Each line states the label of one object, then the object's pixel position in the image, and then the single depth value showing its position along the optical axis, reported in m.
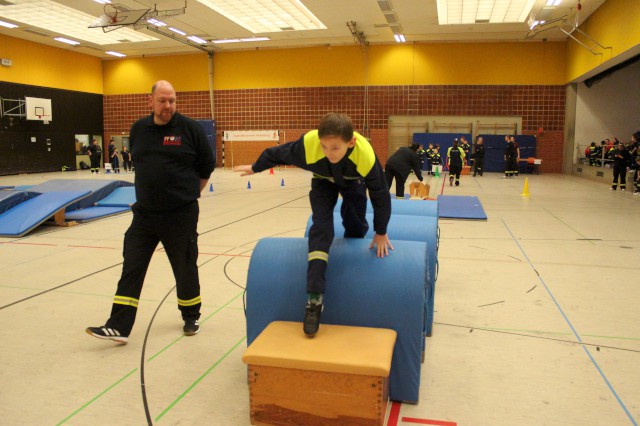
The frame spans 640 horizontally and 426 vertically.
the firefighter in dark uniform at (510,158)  20.17
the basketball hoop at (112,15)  15.72
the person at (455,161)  16.25
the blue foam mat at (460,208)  9.65
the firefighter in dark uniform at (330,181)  2.73
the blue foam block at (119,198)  10.69
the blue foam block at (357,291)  2.78
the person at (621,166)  14.68
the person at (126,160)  24.38
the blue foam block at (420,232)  3.80
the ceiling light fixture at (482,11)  17.81
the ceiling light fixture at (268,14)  18.36
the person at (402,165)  9.64
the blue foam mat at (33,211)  7.98
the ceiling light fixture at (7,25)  20.02
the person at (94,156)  23.84
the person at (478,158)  20.95
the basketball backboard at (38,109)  22.86
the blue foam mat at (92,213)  9.23
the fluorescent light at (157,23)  19.65
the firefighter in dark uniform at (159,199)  3.58
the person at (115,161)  23.56
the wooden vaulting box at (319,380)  2.36
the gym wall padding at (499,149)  23.09
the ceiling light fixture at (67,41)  22.89
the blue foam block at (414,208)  4.79
